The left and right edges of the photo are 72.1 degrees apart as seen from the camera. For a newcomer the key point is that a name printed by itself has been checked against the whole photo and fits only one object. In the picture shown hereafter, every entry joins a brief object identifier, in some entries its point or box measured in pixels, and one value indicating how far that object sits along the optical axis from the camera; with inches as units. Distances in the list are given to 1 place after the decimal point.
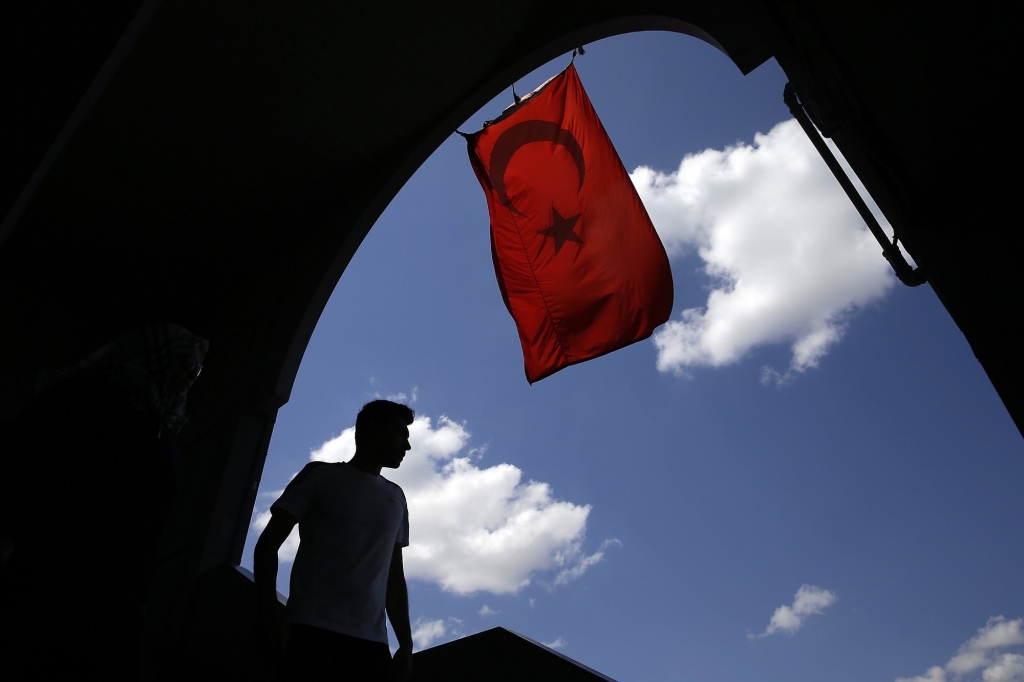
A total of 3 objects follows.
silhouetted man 64.9
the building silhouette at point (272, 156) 74.7
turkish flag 139.3
